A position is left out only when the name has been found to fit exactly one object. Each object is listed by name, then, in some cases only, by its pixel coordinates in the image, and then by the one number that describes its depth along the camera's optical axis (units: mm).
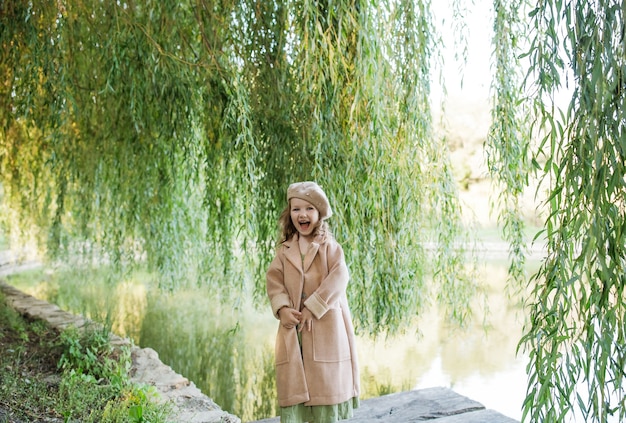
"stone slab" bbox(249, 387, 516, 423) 3537
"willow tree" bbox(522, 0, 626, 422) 1905
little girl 2611
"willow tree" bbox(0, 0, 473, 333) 3393
